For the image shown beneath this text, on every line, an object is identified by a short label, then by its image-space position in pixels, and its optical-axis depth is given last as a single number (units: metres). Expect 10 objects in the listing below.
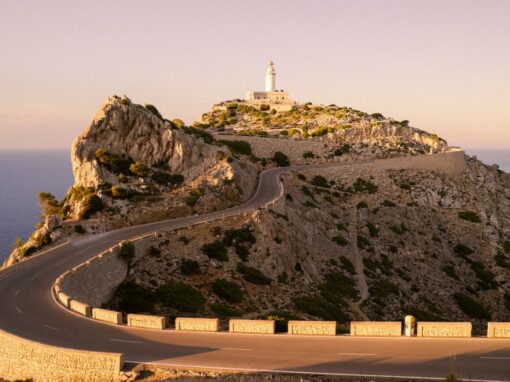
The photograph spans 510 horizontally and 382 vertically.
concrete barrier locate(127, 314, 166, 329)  21.31
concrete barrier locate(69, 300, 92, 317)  22.73
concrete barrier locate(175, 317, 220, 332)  20.86
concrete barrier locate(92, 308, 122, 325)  21.78
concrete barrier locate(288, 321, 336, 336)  20.05
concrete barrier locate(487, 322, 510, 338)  19.17
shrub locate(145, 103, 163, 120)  54.12
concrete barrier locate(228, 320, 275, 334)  20.36
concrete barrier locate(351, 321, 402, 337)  19.59
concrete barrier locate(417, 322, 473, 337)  19.27
